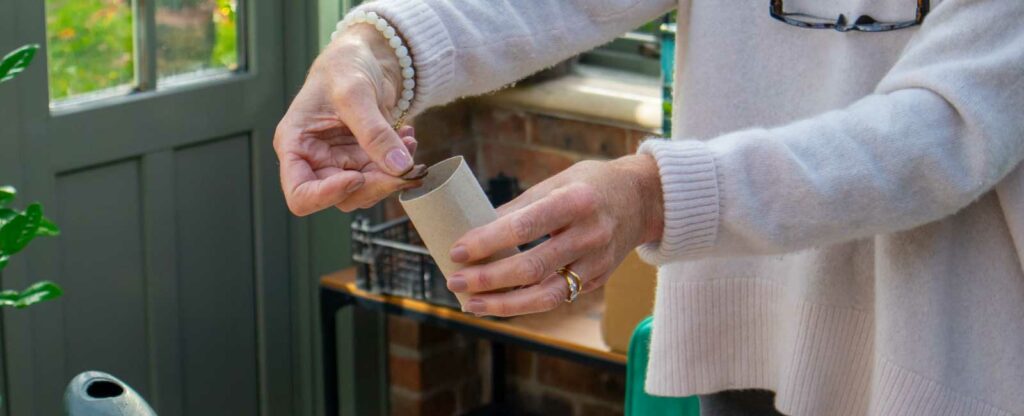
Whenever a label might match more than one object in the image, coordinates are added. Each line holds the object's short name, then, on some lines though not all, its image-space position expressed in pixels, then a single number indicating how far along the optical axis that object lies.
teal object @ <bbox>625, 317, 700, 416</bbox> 1.57
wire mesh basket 2.53
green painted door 2.33
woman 1.09
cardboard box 2.21
